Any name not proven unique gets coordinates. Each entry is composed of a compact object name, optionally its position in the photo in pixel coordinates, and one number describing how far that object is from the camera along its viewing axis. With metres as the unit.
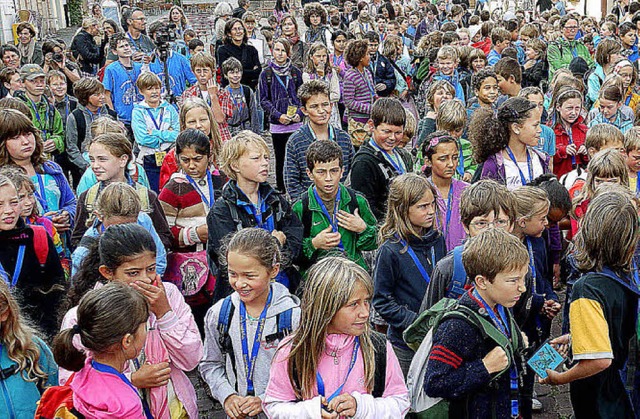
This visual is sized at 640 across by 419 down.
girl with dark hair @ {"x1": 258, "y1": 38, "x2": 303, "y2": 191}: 9.62
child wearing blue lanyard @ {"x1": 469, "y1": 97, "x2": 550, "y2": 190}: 5.89
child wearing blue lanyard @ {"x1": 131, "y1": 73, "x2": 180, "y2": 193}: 8.12
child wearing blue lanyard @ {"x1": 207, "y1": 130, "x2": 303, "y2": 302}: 5.08
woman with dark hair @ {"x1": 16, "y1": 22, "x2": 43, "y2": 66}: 14.59
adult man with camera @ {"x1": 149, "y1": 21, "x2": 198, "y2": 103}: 11.48
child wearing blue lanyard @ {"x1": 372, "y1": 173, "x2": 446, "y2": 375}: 4.53
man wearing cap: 8.91
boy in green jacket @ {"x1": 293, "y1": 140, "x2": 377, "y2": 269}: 5.33
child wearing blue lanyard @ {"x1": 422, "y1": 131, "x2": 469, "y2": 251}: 5.38
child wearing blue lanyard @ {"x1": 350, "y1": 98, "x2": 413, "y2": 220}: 6.03
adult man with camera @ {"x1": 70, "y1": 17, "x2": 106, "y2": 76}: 15.10
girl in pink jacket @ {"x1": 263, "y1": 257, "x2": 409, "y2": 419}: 3.40
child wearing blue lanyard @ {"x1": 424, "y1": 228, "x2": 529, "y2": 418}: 3.51
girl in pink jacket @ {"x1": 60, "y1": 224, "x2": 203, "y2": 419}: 3.80
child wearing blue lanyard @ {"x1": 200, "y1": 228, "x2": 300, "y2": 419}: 3.90
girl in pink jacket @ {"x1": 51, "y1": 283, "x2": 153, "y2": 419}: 3.27
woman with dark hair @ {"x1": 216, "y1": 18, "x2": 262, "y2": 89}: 12.01
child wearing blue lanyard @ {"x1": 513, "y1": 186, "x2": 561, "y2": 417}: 4.68
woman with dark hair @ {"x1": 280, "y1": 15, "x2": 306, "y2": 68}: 13.80
